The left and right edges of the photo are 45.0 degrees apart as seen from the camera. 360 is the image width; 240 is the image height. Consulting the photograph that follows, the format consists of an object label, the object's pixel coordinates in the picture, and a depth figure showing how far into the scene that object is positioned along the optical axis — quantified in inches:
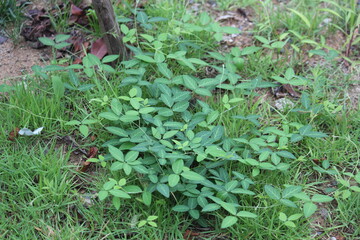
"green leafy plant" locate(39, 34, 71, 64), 126.8
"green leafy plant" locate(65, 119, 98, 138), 104.3
